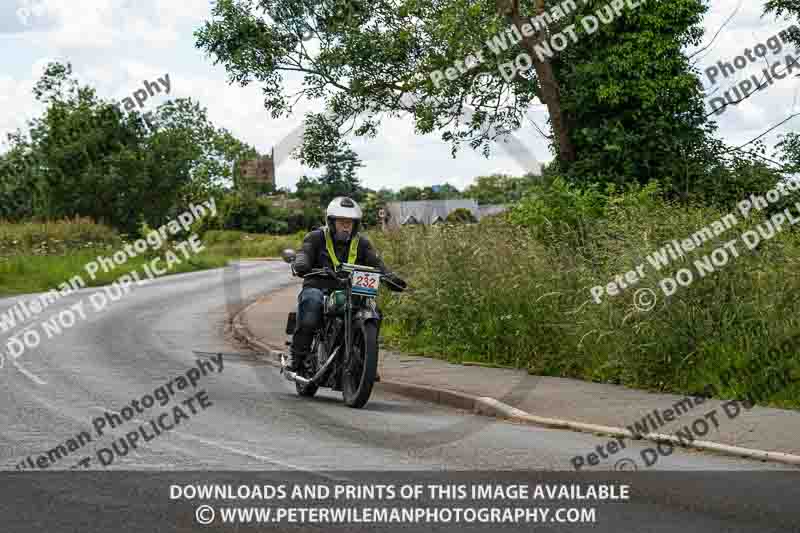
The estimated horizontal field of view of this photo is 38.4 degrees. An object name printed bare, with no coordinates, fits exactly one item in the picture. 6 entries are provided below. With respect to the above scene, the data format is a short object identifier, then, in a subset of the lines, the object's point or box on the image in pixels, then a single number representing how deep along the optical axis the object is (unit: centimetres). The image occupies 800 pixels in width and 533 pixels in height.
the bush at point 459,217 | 2106
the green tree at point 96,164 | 7675
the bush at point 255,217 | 8862
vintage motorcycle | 1179
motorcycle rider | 1263
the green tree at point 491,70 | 2430
